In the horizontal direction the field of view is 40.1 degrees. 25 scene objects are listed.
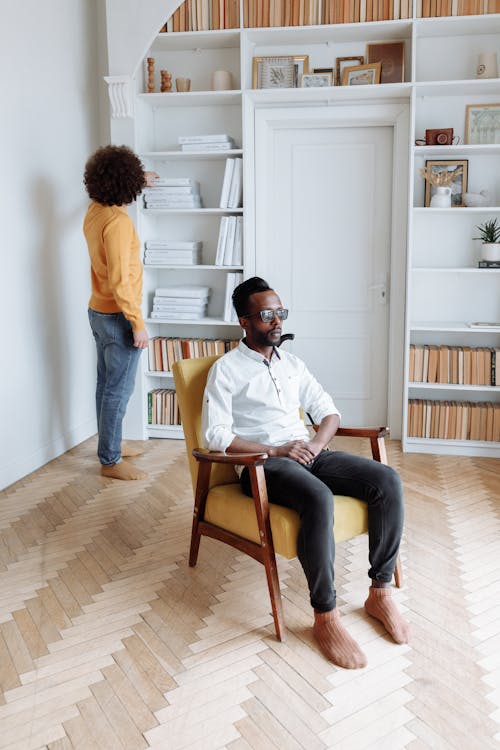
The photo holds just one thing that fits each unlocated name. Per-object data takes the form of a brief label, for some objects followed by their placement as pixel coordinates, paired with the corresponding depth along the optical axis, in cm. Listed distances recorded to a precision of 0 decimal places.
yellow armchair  233
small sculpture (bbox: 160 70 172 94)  453
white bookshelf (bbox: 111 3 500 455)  435
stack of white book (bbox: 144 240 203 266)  468
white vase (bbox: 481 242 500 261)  430
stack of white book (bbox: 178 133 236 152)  448
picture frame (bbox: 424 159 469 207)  449
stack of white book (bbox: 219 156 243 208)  453
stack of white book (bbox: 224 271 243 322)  464
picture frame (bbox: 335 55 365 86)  451
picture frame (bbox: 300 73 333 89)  446
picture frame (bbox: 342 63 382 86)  441
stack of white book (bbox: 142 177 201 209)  460
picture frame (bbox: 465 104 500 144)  442
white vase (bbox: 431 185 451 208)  437
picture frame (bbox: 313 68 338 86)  454
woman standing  378
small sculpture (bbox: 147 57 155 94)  462
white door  472
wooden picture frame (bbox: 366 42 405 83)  441
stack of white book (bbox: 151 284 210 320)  473
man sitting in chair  224
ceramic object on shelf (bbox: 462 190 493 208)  435
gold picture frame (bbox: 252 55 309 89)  451
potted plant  431
